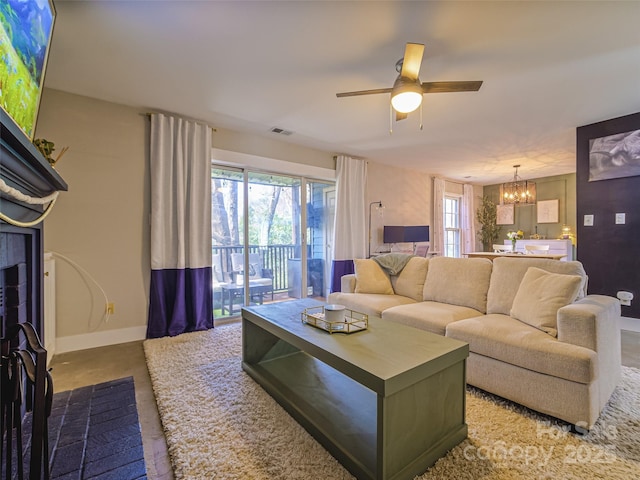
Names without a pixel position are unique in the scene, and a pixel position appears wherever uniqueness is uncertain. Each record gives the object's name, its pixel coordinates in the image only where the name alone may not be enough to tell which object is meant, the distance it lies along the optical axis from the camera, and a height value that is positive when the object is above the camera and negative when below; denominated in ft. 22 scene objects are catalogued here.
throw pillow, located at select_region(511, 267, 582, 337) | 6.24 -1.32
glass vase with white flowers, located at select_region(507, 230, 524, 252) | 17.80 +0.01
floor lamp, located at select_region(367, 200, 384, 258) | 17.74 +1.88
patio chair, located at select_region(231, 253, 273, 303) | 13.08 -1.73
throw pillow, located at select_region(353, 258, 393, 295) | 10.80 -1.54
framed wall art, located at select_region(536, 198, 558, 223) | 22.25 +2.00
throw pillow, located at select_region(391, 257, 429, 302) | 10.28 -1.49
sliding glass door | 12.71 -0.03
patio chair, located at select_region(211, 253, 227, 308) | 12.50 -1.72
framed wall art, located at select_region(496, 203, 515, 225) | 24.40 +1.87
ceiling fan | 6.52 +3.52
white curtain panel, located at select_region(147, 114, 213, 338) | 10.37 +0.38
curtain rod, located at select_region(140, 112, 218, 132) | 10.41 +4.43
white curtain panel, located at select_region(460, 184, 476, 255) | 23.90 +1.24
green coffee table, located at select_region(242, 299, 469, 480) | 4.02 -2.64
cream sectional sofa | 5.25 -2.00
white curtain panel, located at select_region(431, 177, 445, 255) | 21.43 +1.53
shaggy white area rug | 4.35 -3.41
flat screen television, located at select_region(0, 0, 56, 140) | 3.74 +2.63
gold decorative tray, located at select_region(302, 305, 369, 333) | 5.81 -1.76
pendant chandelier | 18.80 +2.83
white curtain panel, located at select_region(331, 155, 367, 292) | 15.76 +1.12
